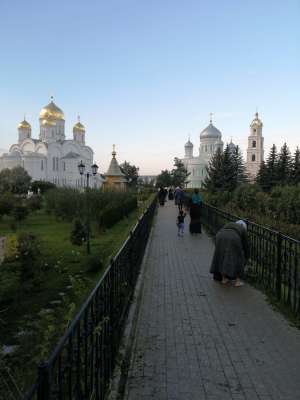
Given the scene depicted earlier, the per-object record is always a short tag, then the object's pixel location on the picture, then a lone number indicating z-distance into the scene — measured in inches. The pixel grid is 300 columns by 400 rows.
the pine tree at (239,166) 1913.3
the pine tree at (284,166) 1654.5
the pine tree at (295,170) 1576.0
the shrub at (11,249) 318.3
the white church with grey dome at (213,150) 2866.6
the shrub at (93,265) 325.7
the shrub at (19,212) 761.6
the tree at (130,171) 2923.7
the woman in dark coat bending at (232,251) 249.8
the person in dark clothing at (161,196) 1247.5
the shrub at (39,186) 1852.0
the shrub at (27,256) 304.1
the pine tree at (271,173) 1679.4
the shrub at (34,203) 877.6
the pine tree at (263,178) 1684.8
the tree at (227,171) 1718.8
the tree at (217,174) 1722.4
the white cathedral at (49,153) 2343.8
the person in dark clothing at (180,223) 509.7
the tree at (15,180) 1743.4
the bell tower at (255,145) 2866.6
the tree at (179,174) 2642.7
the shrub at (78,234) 475.5
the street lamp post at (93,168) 605.2
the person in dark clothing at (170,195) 1639.3
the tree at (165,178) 2696.6
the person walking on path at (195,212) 494.6
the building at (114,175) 1406.3
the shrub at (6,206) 773.9
